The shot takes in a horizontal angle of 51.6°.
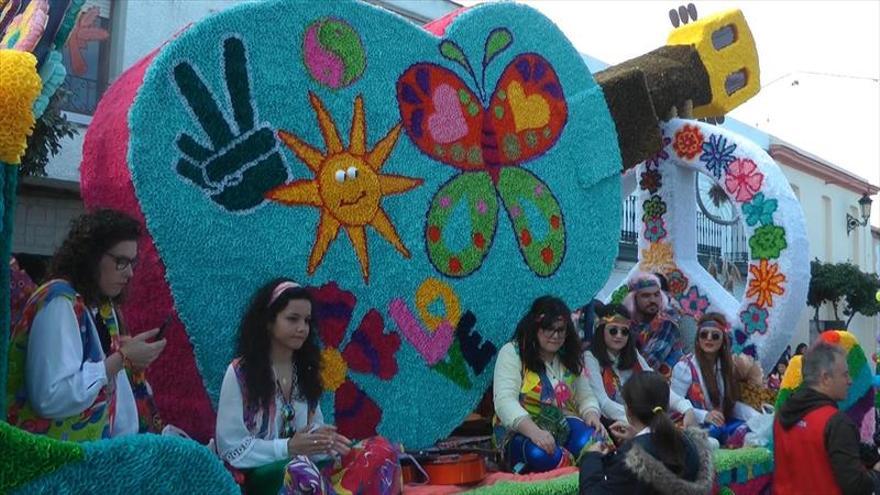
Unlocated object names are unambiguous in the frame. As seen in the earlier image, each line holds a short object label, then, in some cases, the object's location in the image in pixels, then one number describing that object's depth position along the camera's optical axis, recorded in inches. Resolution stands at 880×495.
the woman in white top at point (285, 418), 130.9
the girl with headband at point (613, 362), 203.8
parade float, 156.1
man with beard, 241.6
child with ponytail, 107.0
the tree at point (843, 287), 697.6
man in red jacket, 134.5
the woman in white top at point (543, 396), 177.5
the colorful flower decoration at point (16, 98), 83.8
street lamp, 657.9
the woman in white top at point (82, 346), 109.5
